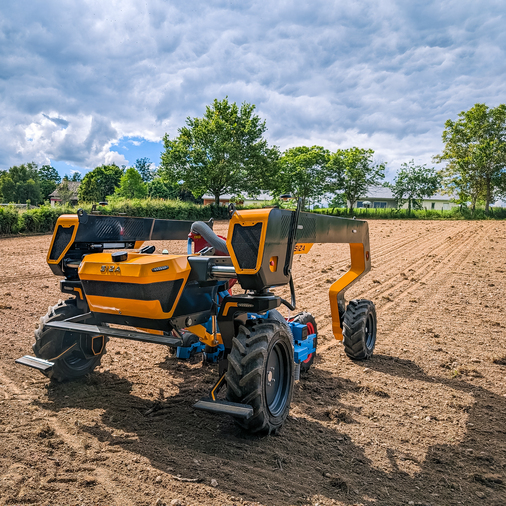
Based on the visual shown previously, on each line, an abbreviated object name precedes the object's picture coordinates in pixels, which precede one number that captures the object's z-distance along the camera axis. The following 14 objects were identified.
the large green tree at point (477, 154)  54.06
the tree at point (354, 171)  63.62
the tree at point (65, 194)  64.06
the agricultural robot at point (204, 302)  3.50
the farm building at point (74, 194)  82.75
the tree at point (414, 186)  63.03
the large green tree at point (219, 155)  46.06
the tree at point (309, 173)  64.94
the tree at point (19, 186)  73.00
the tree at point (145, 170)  118.69
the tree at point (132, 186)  66.19
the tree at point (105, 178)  84.62
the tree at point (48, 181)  89.81
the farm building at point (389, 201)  68.50
